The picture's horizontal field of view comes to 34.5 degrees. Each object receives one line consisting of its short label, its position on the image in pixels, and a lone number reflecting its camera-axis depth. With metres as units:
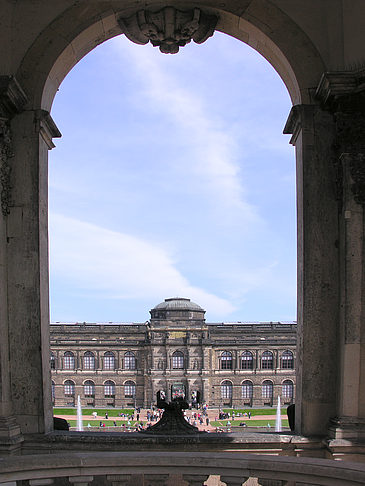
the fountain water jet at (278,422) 54.23
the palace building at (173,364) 86.50
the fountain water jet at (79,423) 52.71
